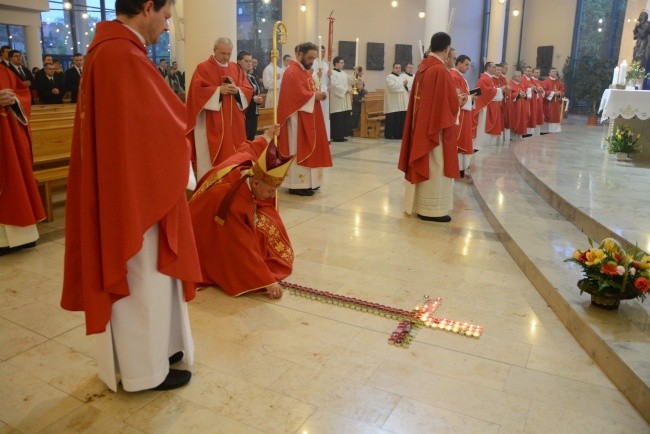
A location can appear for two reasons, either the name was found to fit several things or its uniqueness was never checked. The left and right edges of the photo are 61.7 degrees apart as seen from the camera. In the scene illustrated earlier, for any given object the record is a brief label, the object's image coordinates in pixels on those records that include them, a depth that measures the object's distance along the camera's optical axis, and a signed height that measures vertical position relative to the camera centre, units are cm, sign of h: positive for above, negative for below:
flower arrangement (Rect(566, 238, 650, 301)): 312 -103
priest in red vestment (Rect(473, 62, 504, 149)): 1034 -53
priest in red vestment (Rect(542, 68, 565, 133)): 1409 -42
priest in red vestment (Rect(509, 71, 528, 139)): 1273 -54
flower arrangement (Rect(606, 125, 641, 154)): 856 -81
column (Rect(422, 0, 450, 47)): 991 +120
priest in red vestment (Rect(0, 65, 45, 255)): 437 -79
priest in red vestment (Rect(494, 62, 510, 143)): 1217 -35
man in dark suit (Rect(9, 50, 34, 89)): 945 +15
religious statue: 996 +93
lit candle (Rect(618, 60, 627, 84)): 924 +25
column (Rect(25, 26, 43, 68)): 1331 +67
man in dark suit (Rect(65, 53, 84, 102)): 1091 -3
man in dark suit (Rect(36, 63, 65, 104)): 1064 -27
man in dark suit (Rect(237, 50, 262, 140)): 795 -41
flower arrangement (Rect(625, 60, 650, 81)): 923 +25
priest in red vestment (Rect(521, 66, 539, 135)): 1296 -31
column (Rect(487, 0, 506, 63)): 1570 +151
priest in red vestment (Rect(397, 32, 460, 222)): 549 -56
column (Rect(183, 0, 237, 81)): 601 +57
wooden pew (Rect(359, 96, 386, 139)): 1317 -88
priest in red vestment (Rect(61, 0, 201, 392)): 215 -50
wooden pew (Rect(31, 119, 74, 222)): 548 -86
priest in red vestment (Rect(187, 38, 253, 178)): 594 -31
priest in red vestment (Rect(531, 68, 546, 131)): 1346 -31
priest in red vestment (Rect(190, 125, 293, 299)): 359 -96
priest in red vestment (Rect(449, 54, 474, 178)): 745 -45
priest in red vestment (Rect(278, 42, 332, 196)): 670 -54
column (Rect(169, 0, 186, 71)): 1263 +87
